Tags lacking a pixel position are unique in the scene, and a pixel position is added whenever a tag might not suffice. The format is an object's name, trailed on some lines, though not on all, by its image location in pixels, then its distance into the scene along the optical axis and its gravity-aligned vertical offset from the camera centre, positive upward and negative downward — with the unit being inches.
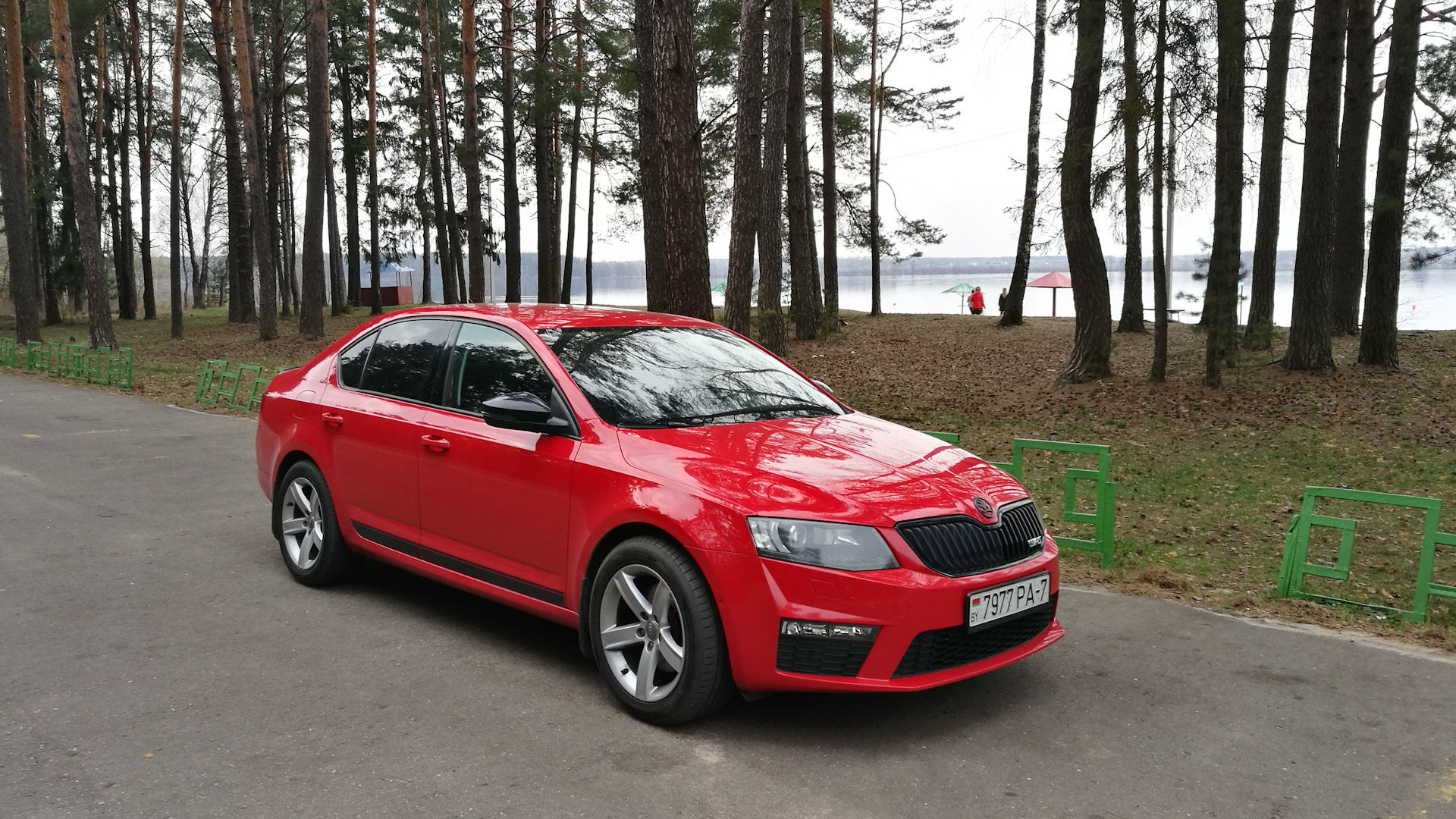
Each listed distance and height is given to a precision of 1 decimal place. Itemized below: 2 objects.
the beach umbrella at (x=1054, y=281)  1811.0 +80.5
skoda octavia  159.8 -30.7
